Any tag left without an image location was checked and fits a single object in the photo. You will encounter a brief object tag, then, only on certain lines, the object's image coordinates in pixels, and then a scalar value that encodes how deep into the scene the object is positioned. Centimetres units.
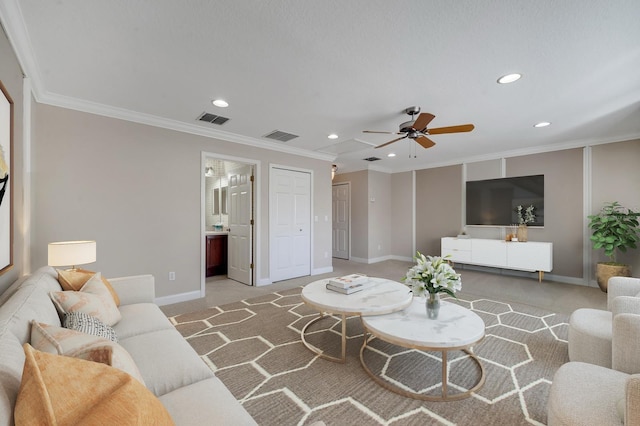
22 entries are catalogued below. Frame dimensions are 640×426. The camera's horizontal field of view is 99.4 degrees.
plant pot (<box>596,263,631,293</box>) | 393
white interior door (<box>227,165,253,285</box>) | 461
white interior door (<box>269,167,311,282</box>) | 474
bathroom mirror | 603
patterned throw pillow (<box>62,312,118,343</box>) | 135
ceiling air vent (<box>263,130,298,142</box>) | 407
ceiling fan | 277
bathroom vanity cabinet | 517
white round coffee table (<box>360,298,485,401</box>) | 171
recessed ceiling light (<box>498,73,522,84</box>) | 240
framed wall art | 168
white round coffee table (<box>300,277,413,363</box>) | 213
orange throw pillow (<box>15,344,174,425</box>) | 64
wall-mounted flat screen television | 496
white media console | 464
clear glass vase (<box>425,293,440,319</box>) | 206
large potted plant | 392
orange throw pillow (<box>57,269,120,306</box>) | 186
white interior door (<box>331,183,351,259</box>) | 720
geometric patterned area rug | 163
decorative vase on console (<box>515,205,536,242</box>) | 496
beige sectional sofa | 82
